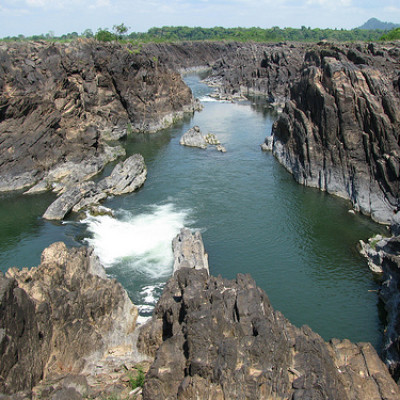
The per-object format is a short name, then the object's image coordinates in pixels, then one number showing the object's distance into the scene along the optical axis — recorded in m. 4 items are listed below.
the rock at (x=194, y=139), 72.00
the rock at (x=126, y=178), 51.41
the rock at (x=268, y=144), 69.25
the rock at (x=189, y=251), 33.94
